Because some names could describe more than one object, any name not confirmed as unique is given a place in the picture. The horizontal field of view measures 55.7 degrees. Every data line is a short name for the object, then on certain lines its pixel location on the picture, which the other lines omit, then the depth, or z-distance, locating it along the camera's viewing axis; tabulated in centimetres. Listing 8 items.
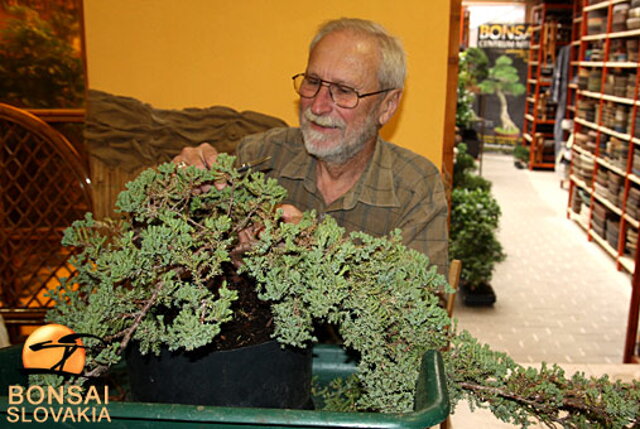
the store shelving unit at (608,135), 530
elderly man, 170
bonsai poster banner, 1013
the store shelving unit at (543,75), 898
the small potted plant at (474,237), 439
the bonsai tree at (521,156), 998
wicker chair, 219
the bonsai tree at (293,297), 65
